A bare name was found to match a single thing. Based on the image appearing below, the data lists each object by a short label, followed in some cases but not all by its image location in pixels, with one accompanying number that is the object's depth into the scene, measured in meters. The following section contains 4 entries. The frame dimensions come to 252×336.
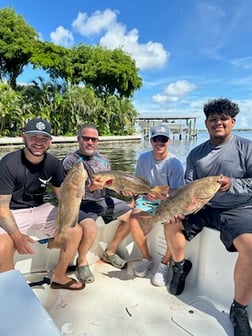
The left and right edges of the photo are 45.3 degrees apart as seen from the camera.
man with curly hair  2.58
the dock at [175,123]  52.41
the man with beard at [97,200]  3.88
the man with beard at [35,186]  3.26
